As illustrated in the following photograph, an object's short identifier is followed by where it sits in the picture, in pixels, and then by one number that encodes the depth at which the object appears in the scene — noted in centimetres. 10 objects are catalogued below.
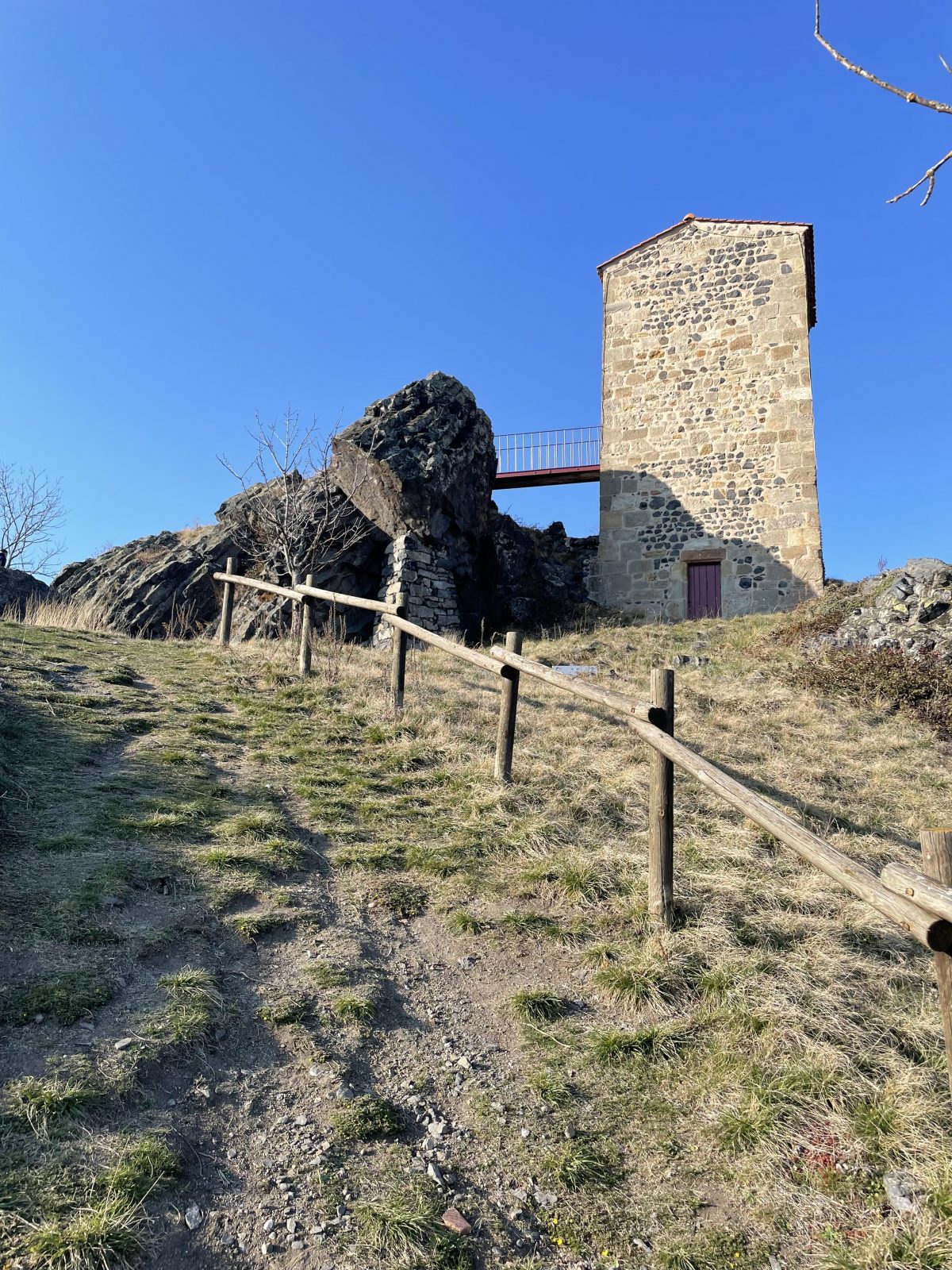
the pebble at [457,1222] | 267
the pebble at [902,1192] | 272
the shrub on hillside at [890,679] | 1027
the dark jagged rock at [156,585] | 1559
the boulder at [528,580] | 1681
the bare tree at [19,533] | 2314
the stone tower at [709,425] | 1741
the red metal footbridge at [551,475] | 2055
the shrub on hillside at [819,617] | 1369
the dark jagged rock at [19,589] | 1739
